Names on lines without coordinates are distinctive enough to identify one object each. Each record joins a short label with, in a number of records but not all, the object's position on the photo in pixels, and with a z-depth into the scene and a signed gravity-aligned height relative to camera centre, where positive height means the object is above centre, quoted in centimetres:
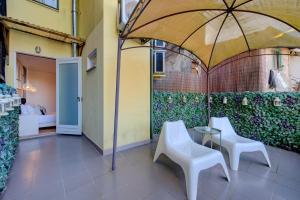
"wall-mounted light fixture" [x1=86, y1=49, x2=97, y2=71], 399 +100
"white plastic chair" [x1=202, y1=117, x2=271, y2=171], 273 -87
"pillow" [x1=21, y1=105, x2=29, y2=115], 489 -44
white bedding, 568 -84
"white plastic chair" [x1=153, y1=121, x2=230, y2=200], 199 -87
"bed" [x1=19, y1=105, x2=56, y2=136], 454 -75
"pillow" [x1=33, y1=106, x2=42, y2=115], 584 -52
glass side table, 295 -66
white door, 486 +2
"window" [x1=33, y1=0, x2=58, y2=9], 486 +298
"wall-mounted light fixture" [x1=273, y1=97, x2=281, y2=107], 367 -11
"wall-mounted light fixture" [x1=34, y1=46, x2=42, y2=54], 468 +143
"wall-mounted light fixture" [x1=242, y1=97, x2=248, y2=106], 433 -11
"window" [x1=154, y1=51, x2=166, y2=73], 546 +126
